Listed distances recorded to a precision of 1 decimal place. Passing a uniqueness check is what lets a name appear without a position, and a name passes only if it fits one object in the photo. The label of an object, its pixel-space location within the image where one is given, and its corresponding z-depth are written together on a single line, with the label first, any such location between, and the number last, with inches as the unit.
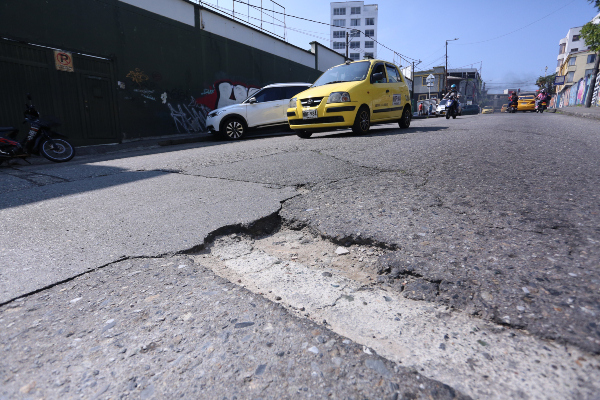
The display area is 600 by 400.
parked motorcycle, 255.3
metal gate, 328.8
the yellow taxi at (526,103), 1104.9
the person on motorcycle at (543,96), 1014.4
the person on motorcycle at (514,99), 1088.2
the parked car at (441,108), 830.5
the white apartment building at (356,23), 3157.0
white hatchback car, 414.3
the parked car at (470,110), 1235.2
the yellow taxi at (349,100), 289.0
